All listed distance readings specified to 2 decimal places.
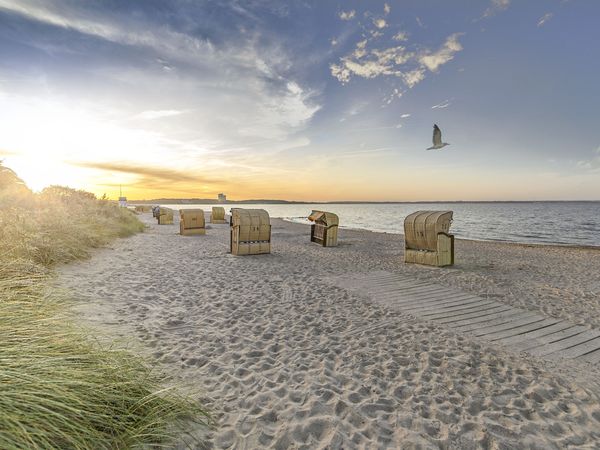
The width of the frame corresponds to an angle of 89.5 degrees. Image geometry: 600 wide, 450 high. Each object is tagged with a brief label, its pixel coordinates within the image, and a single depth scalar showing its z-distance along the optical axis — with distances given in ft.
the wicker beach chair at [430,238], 32.63
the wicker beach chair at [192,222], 59.26
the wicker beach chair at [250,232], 37.37
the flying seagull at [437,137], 33.21
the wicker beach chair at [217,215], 96.99
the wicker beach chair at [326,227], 48.52
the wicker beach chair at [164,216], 90.38
